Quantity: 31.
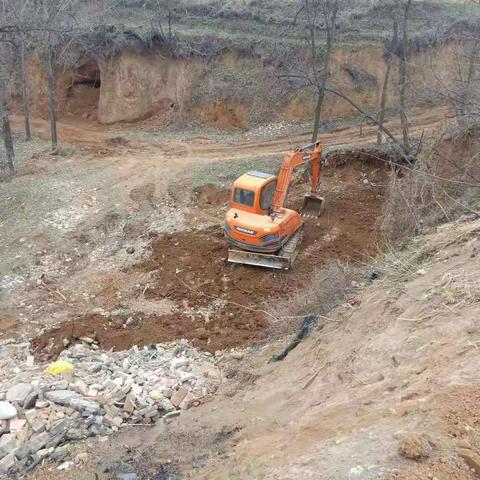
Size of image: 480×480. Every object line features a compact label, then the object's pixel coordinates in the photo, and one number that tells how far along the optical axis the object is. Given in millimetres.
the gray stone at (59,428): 7652
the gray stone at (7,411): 7840
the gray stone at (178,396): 8672
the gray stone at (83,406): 8055
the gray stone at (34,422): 7695
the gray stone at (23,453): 7376
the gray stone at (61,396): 8156
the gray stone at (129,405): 8398
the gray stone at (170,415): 8344
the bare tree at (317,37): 24625
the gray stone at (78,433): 7699
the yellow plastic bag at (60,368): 9094
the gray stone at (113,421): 8086
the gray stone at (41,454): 7367
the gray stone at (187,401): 8633
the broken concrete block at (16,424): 7734
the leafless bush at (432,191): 12078
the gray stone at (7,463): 7259
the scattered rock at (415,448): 4961
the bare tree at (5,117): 18891
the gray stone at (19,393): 8156
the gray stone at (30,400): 8094
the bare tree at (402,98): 17316
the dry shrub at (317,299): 10102
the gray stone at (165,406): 8547
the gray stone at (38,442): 7441
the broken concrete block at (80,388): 8500
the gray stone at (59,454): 7371
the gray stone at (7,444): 7477
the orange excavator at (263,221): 13031
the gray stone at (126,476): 6832
